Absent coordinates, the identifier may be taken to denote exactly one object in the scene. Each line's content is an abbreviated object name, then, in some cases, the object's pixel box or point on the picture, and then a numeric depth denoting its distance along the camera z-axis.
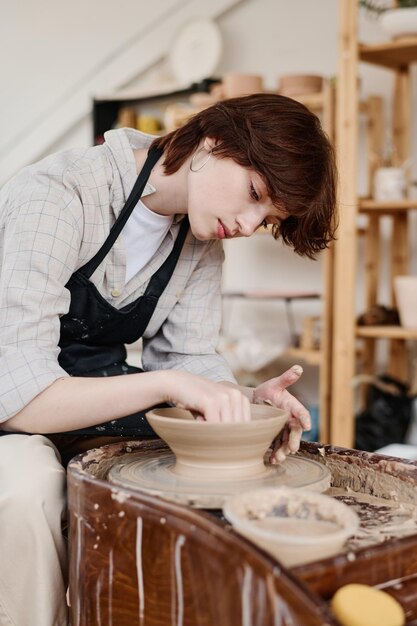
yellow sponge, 0.97
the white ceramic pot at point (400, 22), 3.27
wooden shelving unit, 3.36
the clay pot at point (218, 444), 1.28
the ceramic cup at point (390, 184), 3.44
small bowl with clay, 1.04
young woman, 1.35
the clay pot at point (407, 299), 3.37
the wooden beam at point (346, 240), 3.37
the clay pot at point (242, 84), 3.71
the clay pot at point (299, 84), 3.72
